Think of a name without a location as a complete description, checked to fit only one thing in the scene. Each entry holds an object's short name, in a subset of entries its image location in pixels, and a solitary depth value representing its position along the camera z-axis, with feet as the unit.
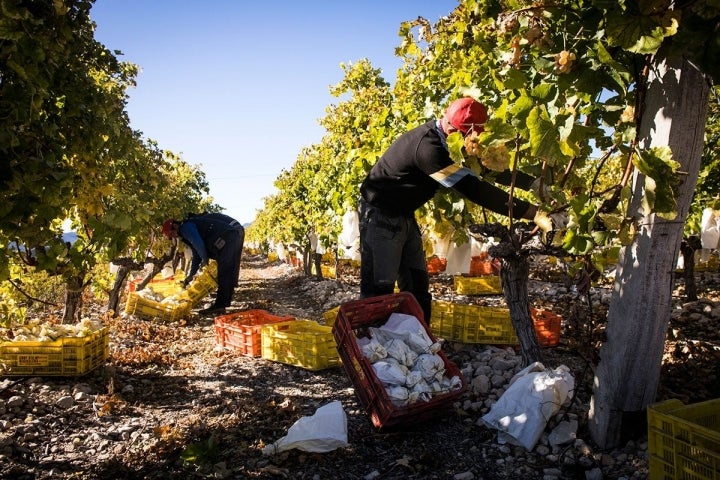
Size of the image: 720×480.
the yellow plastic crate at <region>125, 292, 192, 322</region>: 24.34
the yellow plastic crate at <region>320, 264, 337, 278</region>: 51.39
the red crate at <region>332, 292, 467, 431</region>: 9.22
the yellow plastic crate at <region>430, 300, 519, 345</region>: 15.70
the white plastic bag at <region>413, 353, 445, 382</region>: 10.09
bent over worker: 24.32
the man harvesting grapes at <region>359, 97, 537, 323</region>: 9.61
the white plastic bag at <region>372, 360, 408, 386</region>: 9.68
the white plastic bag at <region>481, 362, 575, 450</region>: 8.90
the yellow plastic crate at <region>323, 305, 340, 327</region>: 18.78
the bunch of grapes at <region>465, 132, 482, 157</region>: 7.42
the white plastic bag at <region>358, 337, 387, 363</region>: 10.07
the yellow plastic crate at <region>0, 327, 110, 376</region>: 13.01
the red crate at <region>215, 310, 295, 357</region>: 16.75
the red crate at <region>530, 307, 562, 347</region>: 15.69
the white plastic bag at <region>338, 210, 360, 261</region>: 17.20
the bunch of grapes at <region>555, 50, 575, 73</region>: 6.64
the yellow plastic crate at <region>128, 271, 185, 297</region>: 29.77
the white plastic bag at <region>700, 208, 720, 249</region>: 21.49
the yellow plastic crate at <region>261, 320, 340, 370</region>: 14.70
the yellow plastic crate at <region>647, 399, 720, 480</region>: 6.08
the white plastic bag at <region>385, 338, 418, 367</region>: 10.23
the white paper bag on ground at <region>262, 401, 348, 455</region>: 8.67
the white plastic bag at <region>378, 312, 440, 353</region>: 10.59
